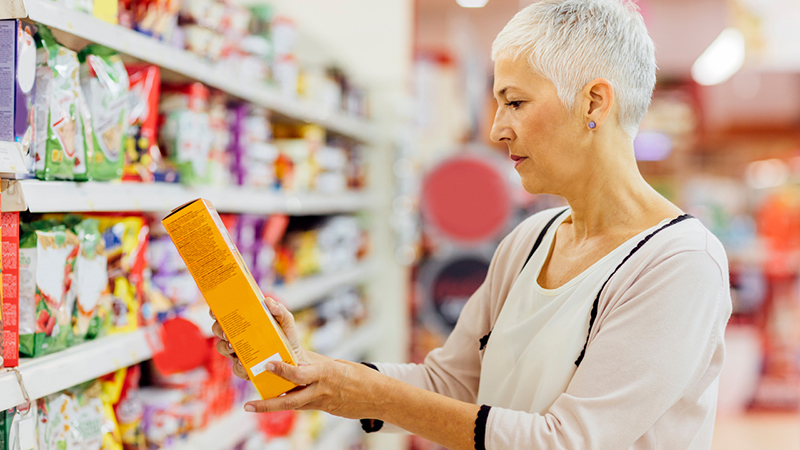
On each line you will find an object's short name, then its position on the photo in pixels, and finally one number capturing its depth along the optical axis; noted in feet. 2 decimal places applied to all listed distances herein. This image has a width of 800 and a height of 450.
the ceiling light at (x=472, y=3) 23.05
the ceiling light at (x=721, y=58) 25.24
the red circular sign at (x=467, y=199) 12.51
